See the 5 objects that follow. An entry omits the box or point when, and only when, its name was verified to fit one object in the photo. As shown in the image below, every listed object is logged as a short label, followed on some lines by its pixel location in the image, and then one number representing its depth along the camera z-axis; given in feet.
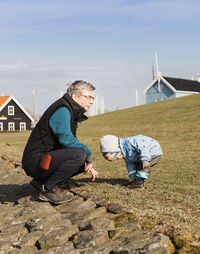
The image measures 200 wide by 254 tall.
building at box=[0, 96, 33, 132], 142.72
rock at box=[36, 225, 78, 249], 11.69
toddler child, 18.24
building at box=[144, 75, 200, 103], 168.61
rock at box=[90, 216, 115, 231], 12.10
